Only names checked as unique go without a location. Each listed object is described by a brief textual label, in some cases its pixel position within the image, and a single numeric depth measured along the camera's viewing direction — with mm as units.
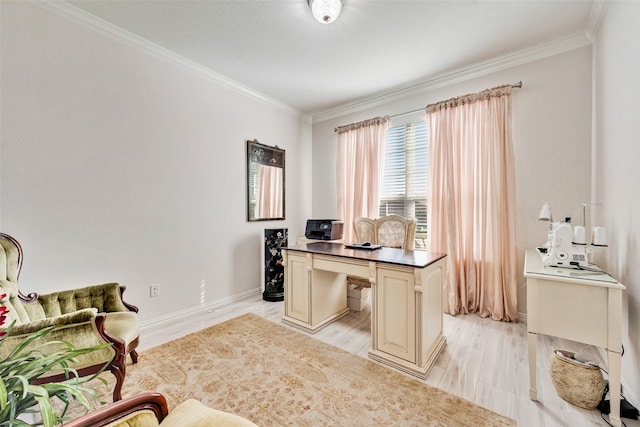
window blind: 3348
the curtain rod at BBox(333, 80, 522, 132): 2641
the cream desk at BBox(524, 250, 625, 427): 1377
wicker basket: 1493
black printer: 3288
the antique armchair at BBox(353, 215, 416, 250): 2904
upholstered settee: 1388
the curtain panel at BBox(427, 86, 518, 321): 2686
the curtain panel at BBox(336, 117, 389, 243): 3645
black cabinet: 3393
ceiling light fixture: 1925
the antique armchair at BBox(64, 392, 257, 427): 691
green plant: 601
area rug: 1484
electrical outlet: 2542
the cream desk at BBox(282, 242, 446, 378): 1846
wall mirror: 3490
